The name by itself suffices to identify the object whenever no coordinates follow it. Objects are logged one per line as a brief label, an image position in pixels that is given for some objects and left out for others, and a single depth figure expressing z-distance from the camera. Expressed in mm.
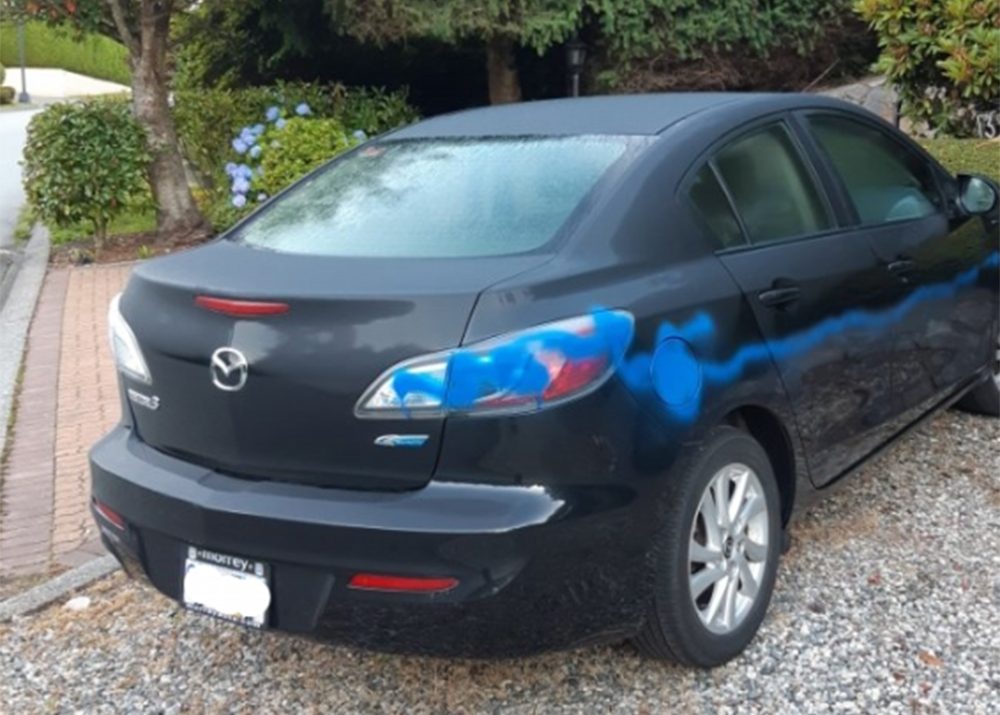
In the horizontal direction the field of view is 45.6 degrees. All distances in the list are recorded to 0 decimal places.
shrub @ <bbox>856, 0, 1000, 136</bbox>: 8656
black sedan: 2631
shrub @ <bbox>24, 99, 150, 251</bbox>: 10148
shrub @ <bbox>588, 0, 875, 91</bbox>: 10500
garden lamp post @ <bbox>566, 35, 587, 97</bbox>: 10734
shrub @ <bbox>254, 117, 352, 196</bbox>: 9758
